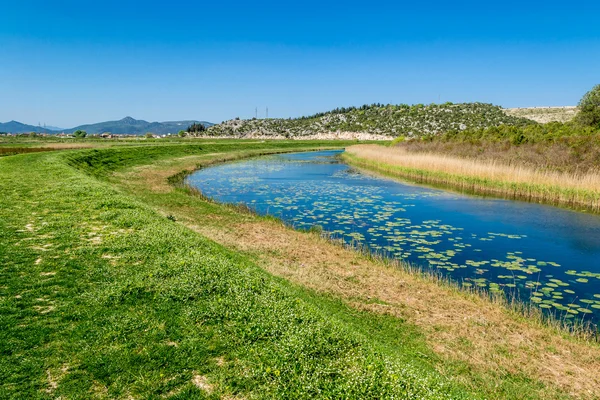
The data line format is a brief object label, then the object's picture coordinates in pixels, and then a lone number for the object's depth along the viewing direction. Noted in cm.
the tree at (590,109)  4288
